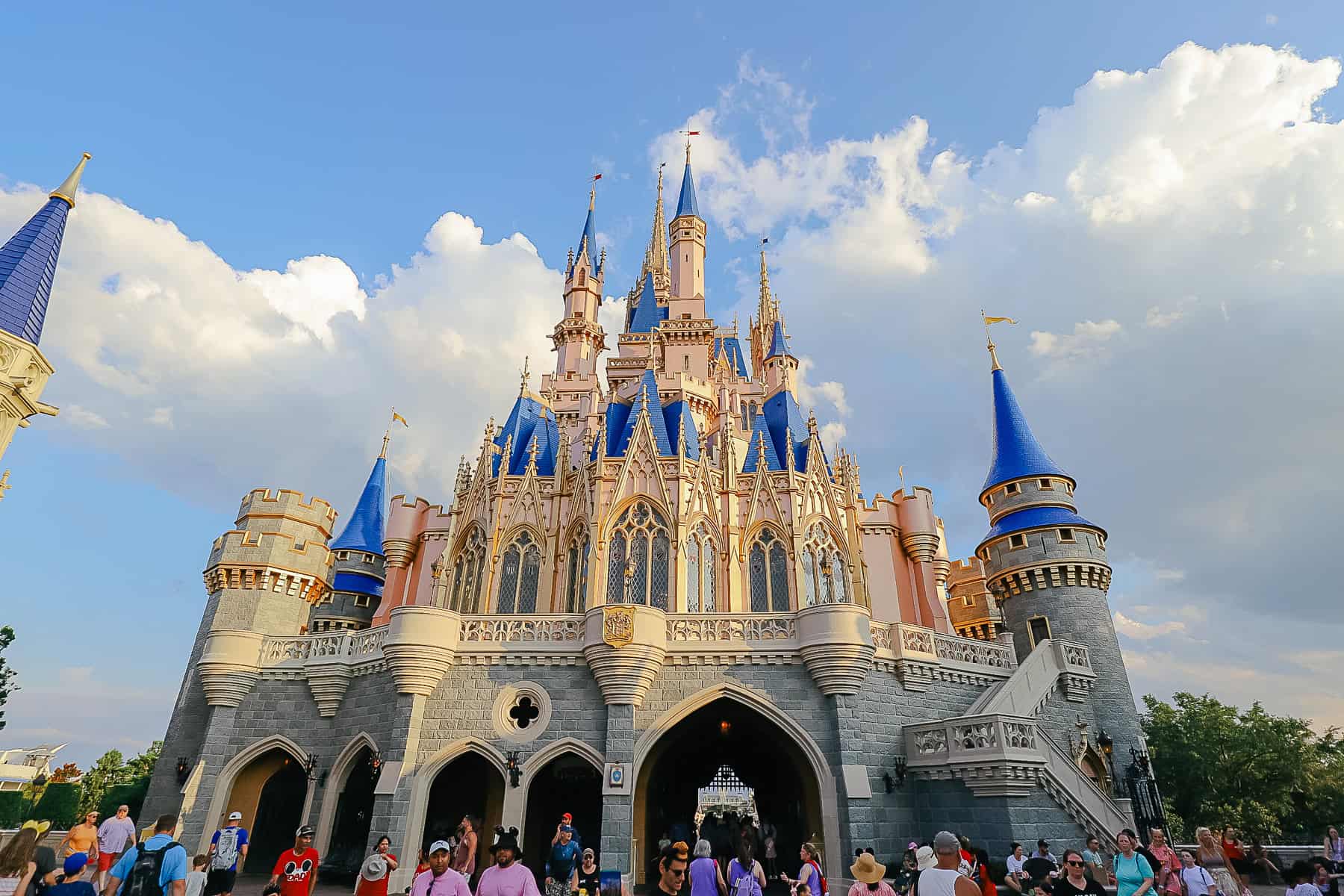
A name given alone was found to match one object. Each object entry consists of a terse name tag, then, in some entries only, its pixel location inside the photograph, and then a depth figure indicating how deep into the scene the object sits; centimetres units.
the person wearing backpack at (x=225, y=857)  907
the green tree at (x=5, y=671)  2871
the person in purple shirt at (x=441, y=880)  630
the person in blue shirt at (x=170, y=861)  718
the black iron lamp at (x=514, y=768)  1595
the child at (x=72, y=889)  483
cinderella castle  1598
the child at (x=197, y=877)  851
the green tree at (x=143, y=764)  5200
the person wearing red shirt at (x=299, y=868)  755
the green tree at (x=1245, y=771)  2994
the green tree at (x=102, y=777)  5216
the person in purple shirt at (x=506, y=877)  614
